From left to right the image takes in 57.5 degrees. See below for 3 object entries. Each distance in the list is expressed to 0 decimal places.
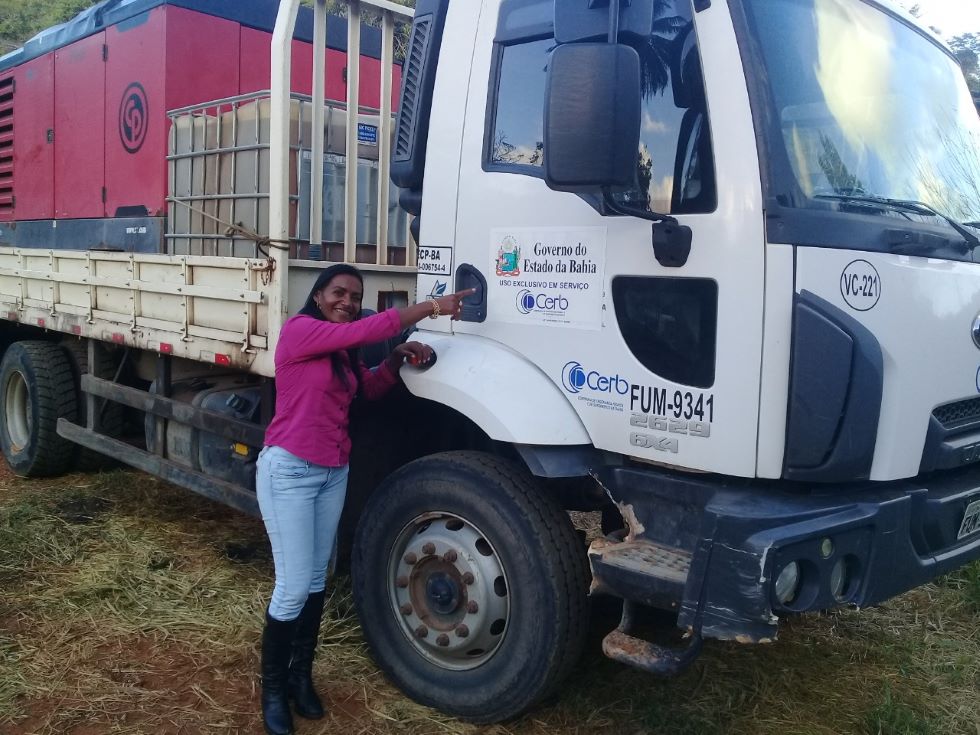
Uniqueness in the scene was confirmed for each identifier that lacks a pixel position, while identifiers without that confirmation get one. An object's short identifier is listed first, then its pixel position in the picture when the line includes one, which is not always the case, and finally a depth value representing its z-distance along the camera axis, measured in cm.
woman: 302
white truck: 248
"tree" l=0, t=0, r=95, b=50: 2200
